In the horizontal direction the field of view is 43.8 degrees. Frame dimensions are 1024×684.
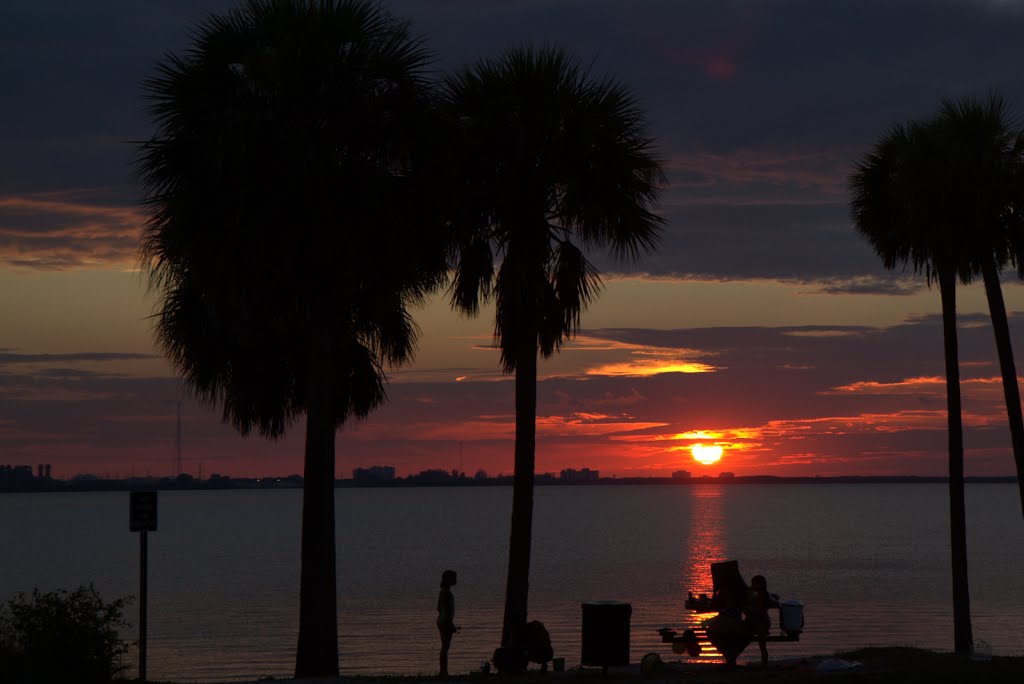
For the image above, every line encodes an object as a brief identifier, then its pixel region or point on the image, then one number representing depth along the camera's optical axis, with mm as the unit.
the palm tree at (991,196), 29484
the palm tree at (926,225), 29922
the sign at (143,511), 21875
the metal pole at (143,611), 21266
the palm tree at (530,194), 24250
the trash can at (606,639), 19094
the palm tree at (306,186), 20641
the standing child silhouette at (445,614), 21375
